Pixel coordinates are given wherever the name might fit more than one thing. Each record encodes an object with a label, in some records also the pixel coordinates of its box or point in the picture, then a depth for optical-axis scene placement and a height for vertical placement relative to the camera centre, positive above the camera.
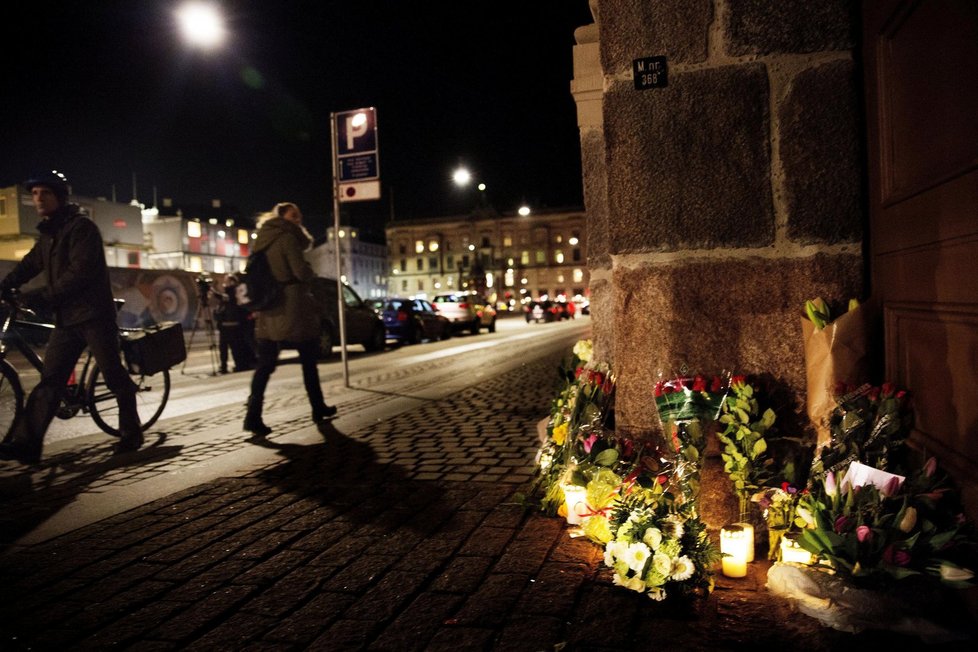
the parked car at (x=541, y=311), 39.72 -1.02
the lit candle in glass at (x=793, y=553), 2.44 -0.98
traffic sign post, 9.20 +1.98
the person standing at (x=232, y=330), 12.21 -0.41
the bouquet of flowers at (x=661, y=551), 2.38 -0.94
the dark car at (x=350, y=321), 15.68 -0.46
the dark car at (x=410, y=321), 20.64 -0.66
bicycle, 5.26 -0.60
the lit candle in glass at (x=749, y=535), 2.58 -0.96
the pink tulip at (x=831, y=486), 2.32 -0.72
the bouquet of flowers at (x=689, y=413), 2.68 -0.51
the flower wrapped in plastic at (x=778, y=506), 2.57 -0.85
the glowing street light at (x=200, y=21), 10.60 +4.59
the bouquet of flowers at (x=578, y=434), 3.13 -0.70
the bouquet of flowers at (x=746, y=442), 2.64 -0.62
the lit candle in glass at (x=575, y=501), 3.09 -0.96
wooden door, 2.03 +0.23
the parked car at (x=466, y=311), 25.78 -0.55
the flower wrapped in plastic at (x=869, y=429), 2.40 -0.55
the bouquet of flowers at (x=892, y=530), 2.08 -0.80
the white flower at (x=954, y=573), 2.02 -0.89
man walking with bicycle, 5.02 +0.15
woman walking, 6.10 -0.07
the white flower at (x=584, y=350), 4.45 -0.39
